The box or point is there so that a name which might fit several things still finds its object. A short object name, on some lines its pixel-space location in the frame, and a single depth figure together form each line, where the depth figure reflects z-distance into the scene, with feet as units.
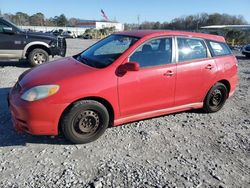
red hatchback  8.30
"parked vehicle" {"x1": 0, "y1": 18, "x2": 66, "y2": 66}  21.27
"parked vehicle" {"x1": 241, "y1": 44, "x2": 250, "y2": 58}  37.43
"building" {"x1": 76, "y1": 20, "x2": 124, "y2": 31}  190.98
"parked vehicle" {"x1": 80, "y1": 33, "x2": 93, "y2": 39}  121.78
